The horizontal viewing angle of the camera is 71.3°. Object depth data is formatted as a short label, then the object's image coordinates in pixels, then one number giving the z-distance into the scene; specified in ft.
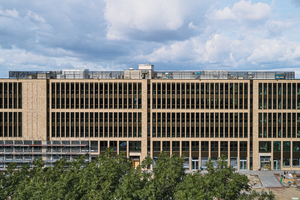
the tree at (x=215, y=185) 85.25
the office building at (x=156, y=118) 196.85
